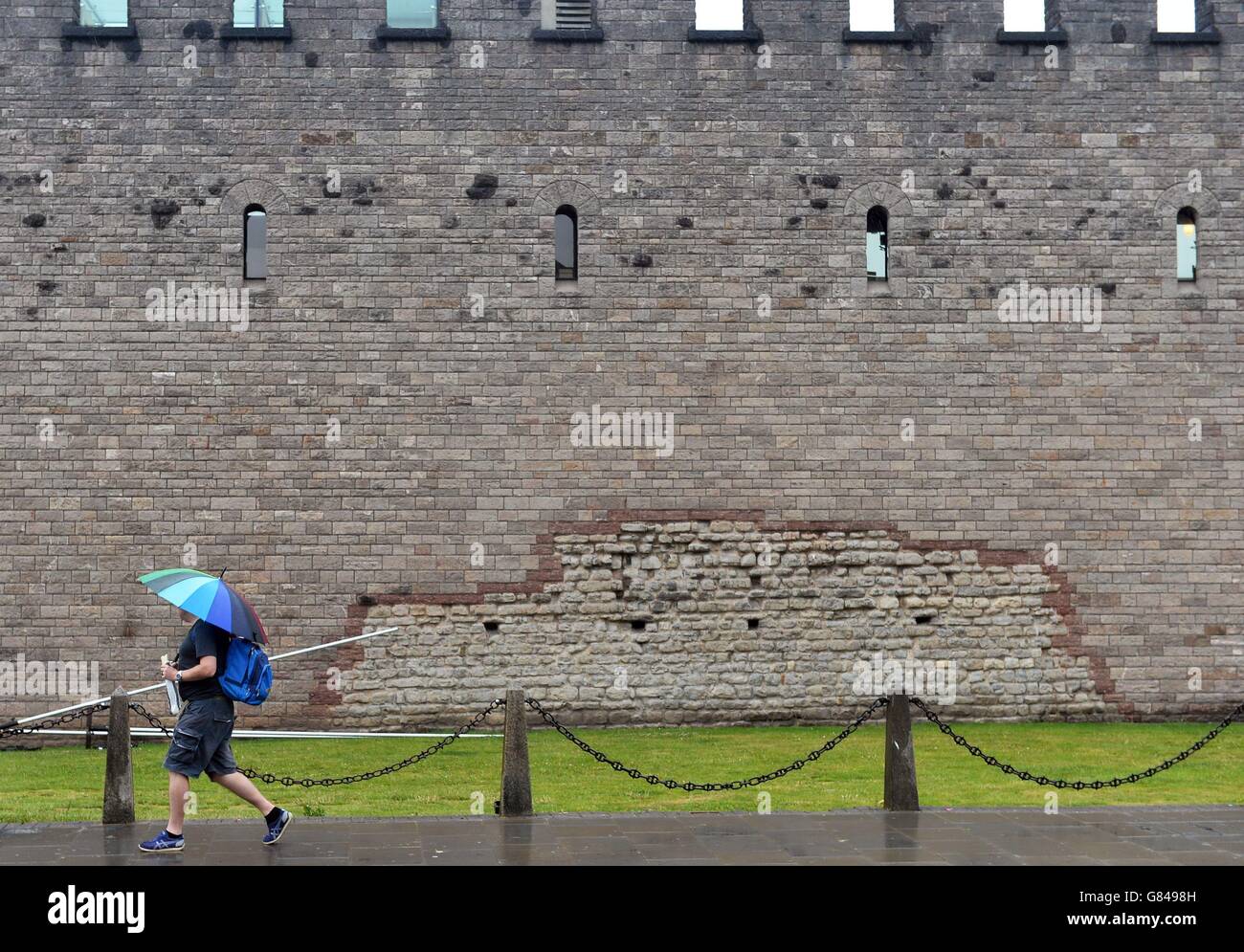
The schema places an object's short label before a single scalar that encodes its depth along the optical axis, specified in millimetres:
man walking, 7266
